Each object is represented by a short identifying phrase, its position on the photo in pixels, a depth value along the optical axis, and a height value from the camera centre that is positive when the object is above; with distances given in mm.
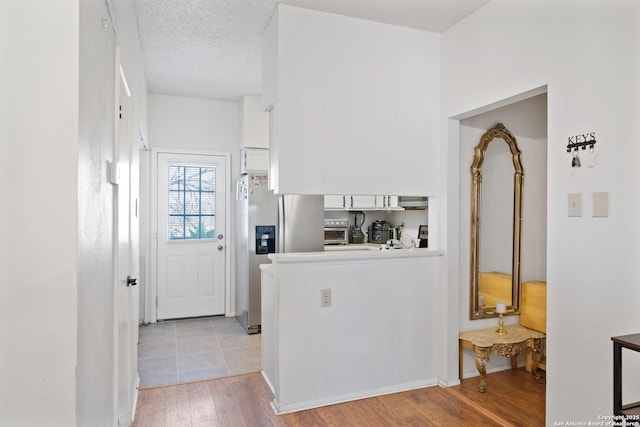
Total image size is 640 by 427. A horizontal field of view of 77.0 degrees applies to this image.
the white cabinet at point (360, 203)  5219 +149
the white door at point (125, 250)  1918 -206
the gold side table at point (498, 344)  2904 -950
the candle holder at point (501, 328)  3086 -873
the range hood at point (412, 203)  4832 +145
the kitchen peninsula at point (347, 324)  2697 -789
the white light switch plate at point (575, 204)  2084 +60
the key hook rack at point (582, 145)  2020 +365
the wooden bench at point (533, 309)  3156 -754
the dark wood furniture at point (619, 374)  1597 -638
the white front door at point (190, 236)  4965 -282
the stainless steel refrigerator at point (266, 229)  4371 -165
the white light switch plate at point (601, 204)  1950 +57
